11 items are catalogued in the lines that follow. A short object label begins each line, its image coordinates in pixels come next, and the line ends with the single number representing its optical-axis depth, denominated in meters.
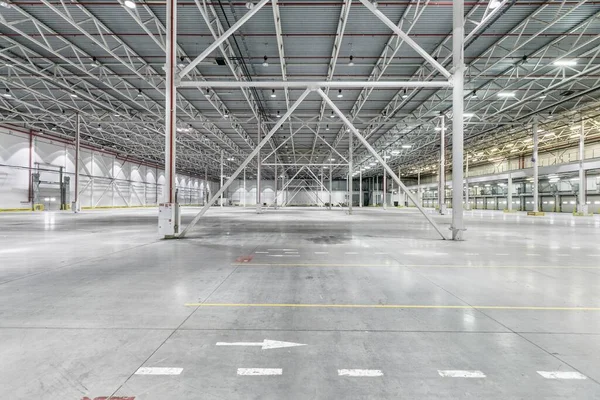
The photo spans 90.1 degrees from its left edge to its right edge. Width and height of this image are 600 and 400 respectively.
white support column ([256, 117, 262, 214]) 26.59
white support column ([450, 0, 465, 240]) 10.84
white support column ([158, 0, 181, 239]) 10.97
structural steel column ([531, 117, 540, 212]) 27.71
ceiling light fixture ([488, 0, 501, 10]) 11.66
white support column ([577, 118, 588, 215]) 28.25
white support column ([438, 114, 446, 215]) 26.74
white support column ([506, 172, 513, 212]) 39.71
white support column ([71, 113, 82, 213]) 29.08
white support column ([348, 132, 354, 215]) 27.95
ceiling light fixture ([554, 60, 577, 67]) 16.52
